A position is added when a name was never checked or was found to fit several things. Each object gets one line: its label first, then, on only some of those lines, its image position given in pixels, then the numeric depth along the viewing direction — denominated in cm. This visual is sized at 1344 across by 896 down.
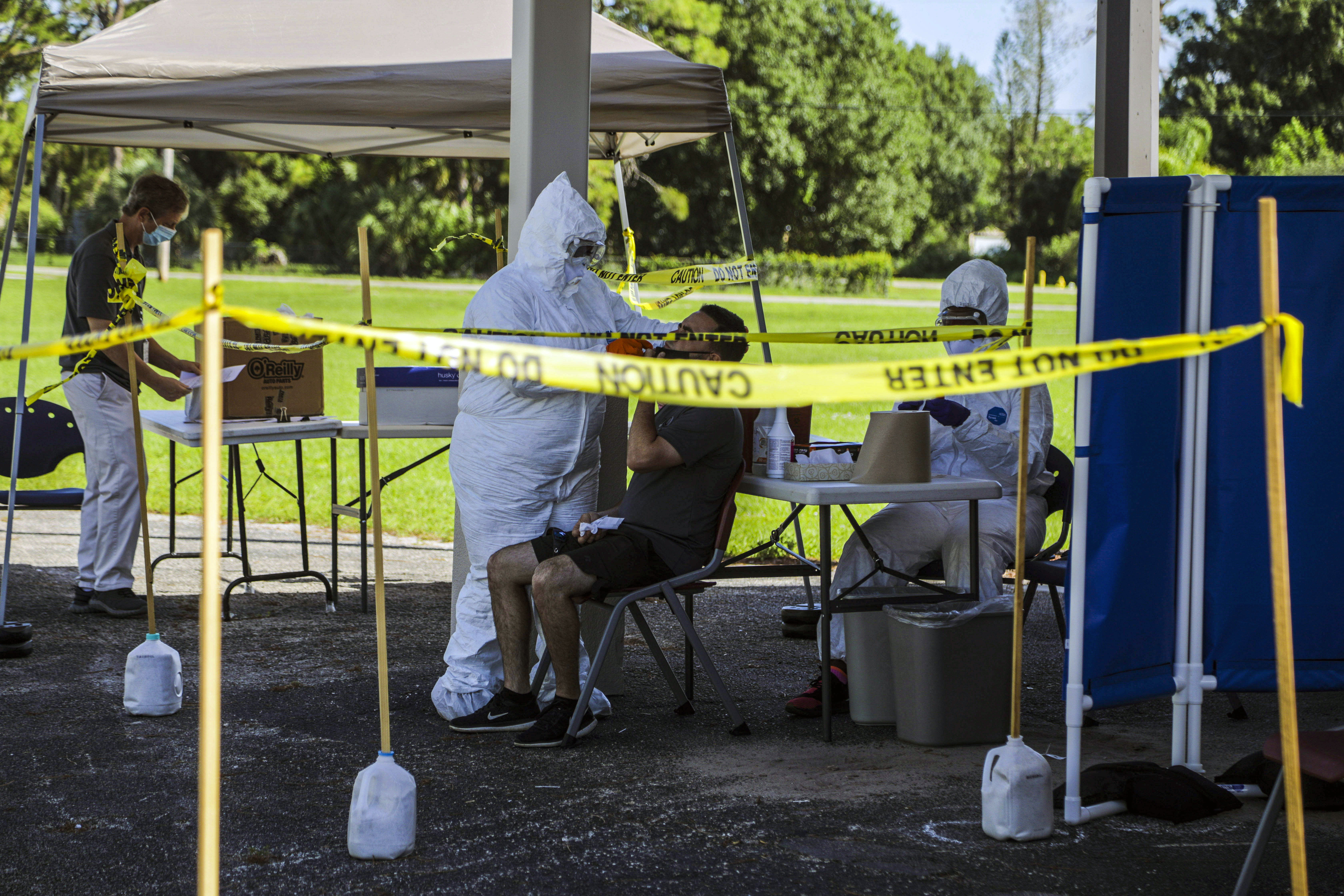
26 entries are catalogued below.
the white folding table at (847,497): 842
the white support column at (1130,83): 1105
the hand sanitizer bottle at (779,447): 909
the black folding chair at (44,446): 1289
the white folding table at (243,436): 1177
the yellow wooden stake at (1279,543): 472
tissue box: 891
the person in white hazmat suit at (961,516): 930
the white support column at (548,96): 948
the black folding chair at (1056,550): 907
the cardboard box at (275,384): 1237
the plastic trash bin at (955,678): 847
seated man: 851
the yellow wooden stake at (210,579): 407
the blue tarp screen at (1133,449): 692
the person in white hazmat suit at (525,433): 870
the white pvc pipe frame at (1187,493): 684
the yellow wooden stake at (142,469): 864
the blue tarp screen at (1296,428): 704
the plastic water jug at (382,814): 642
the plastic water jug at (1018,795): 673
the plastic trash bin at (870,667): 893
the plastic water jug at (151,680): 895
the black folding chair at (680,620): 845
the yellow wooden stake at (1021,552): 677
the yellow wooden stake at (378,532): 634
